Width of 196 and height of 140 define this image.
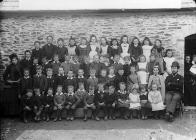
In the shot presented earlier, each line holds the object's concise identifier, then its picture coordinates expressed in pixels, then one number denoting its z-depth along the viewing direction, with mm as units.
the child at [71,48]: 10078
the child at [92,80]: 9250
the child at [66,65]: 9578
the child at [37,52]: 9898
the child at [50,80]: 9250
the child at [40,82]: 9219
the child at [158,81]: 9352
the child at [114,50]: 9917
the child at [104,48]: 10039
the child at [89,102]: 8984
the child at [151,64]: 9648
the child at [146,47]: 10078
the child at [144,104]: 9070
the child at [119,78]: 9305
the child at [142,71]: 9570
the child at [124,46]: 10008
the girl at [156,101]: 9047
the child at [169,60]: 9836
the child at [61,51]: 9909
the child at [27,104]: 8922
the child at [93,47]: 9966
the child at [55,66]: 9562
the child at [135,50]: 9904
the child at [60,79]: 9266
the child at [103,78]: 9264
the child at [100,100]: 8984
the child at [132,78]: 9383
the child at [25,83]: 9203
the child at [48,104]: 8984
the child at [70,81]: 9188
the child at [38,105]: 8945
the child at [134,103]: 9045
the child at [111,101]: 8977
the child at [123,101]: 9008
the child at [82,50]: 9953
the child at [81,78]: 9242
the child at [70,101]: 9023
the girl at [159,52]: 9781
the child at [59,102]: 8967
